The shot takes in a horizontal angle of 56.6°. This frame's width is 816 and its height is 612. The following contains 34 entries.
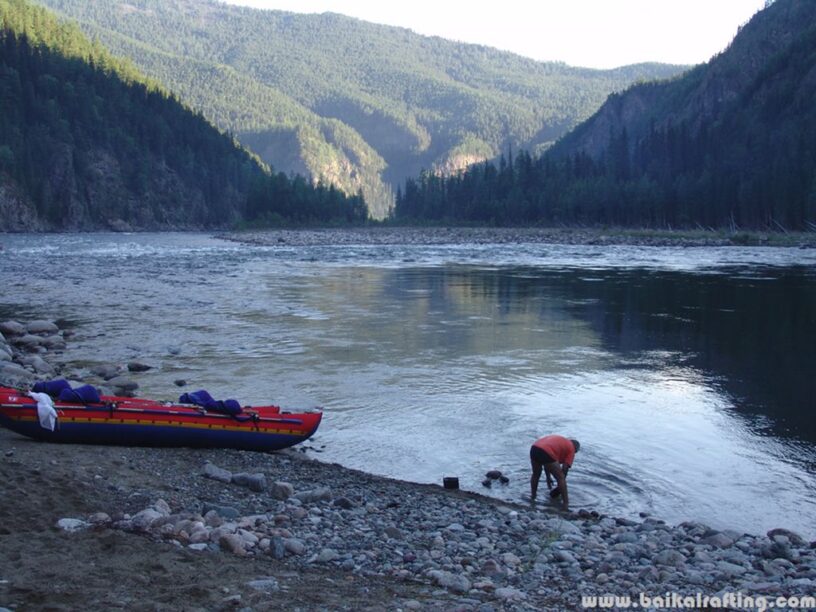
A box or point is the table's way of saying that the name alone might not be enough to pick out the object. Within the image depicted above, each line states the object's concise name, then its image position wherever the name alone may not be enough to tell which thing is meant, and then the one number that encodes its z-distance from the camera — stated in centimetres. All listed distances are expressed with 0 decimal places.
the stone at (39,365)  1786
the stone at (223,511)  920
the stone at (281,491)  1033
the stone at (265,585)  702
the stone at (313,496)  1019
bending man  1129
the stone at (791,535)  959
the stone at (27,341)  2108
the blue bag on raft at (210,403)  1271
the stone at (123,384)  1653
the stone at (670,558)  852
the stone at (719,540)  933
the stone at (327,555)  803
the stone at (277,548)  804
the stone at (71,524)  829
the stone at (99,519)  856
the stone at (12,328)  2245
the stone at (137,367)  1877
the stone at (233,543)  799
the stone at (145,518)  841
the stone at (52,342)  2145
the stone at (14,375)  1567
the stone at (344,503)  1001
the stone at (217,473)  1084
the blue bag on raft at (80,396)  1230
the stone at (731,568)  834
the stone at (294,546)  818
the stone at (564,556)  847
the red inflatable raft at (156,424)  1204
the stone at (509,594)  732
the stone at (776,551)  898
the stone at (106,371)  1777
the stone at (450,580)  747
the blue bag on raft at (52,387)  1266
